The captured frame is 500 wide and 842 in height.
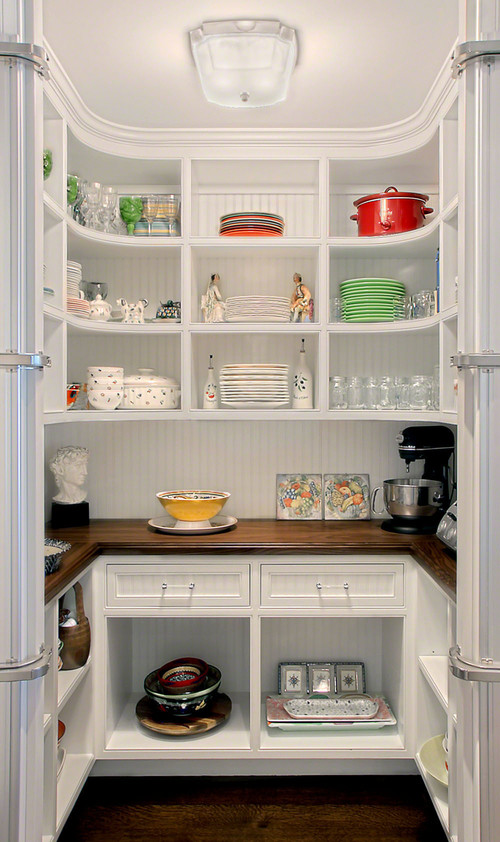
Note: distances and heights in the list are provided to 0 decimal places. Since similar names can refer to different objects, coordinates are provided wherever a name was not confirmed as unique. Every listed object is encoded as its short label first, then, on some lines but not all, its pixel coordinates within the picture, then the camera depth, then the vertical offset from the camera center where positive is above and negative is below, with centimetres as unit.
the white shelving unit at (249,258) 241 +71
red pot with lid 271 +85
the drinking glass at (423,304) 271 +47
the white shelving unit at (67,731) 199 -109
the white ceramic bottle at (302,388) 282 +13
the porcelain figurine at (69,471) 282 -22
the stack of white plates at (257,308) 274 +46
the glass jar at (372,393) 276 +11
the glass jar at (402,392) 275 +11
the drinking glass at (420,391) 267 +11
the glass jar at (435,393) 264 +10
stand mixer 270 -28
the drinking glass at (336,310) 284 +46
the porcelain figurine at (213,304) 281 +49
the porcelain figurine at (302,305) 279 +48
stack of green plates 275 +50
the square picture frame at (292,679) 293 -114
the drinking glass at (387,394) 276 +10
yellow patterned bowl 269 -35
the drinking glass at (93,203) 265 +86
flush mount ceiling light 194 +110
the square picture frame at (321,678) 294 -114
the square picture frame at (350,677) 296 -114
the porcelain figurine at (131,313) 278 +44
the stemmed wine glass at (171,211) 278 +87
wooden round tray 256 -118
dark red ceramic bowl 268 -106
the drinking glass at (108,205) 271 +87
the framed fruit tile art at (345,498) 303 -36
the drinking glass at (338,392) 277 +11
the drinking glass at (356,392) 277 +11
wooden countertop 237 -46
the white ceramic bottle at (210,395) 285 +11
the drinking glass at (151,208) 279 +88
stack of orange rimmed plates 274 +81
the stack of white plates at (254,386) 273 +14
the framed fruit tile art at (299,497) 302 -35
